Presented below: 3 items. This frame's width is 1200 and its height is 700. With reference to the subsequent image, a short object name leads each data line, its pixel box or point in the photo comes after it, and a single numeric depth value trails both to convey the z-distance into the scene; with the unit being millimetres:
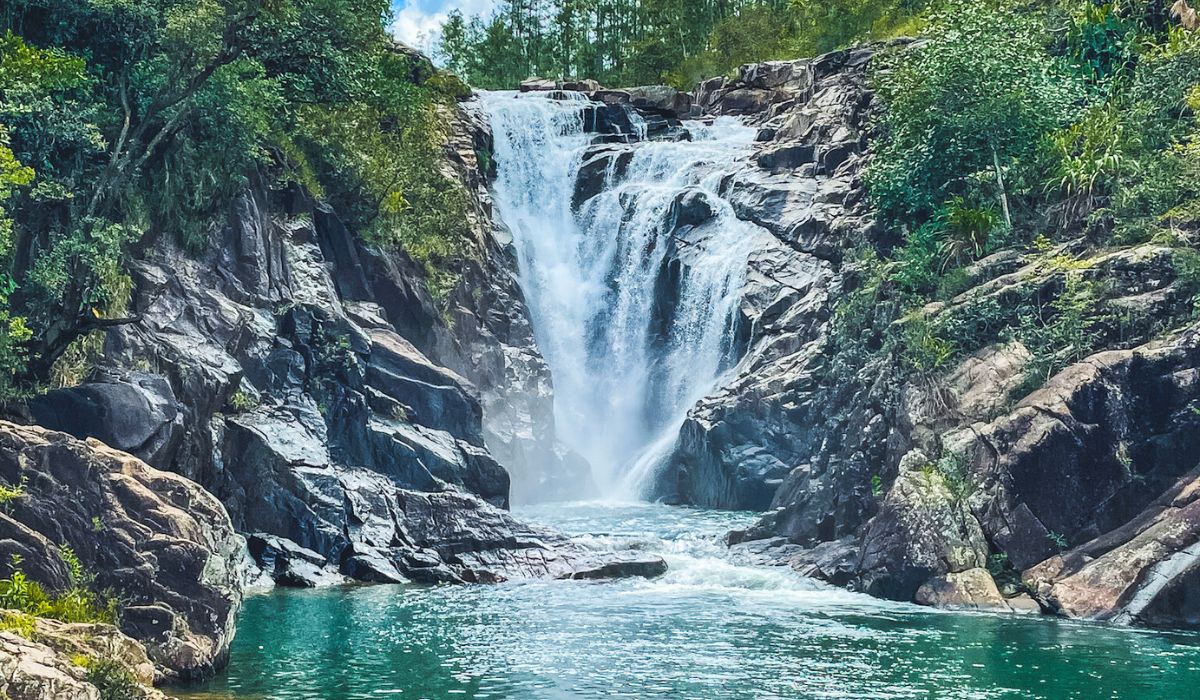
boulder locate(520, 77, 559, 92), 68938
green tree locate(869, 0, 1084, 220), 36156
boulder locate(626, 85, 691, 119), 65644
